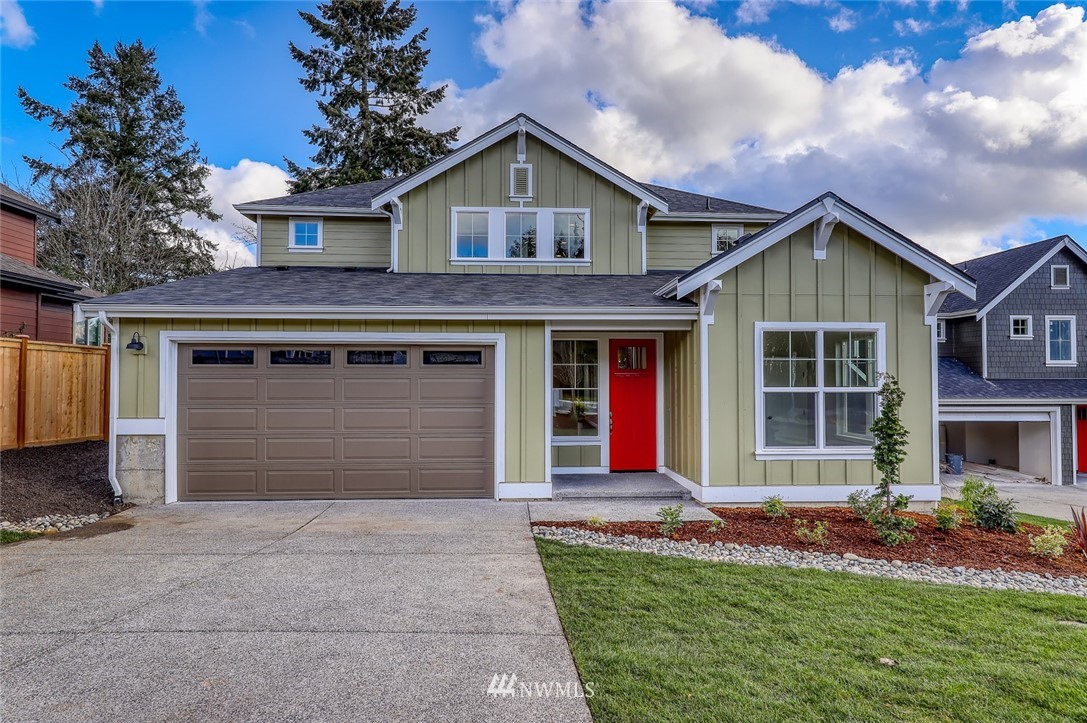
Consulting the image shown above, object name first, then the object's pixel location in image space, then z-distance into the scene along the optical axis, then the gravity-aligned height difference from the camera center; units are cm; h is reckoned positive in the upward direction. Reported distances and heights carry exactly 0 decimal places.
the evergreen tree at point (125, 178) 2081 +872
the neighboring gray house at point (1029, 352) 1430 +79
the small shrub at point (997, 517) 619 -161
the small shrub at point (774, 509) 655 -159
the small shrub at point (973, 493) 643 -141
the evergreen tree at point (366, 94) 2225 +1232
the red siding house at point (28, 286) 1359 +258
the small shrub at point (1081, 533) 530 -157
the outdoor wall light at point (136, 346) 725 +50
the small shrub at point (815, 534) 562 -166
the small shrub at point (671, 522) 588 -157
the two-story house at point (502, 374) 733 +10
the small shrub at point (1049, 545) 522 -165
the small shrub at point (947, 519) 598 -159
